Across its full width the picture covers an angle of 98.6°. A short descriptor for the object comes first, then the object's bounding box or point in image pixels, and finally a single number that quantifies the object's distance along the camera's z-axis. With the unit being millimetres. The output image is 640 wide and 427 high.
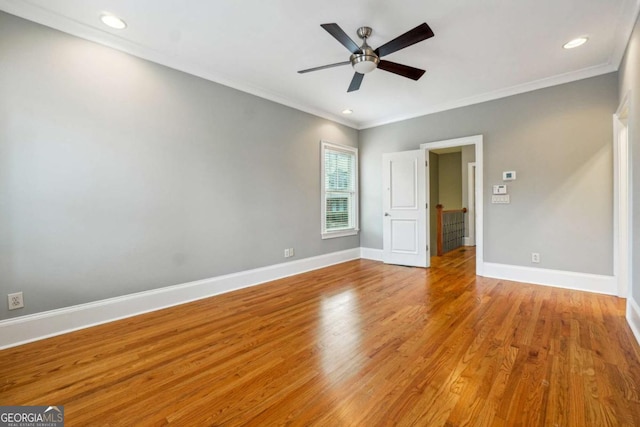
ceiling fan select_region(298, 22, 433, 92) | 2195
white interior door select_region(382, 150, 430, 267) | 4859
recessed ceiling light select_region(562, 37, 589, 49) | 2801
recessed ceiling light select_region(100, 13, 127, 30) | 2439
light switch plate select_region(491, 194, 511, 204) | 4039
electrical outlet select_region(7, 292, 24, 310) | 2256
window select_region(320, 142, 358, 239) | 5043
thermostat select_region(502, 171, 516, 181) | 3977
